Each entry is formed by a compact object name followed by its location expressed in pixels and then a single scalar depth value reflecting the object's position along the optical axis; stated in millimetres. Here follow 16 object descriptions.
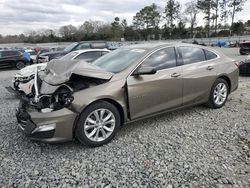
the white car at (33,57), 14516
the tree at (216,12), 47069
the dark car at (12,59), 12482
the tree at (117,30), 50476
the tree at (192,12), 49929
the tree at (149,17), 53528
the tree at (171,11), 52708
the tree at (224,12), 46495
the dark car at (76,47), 10324
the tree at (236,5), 44782
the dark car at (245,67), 6811
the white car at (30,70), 3670
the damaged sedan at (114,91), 2604
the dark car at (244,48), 15341
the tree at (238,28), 44486
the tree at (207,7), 47287
